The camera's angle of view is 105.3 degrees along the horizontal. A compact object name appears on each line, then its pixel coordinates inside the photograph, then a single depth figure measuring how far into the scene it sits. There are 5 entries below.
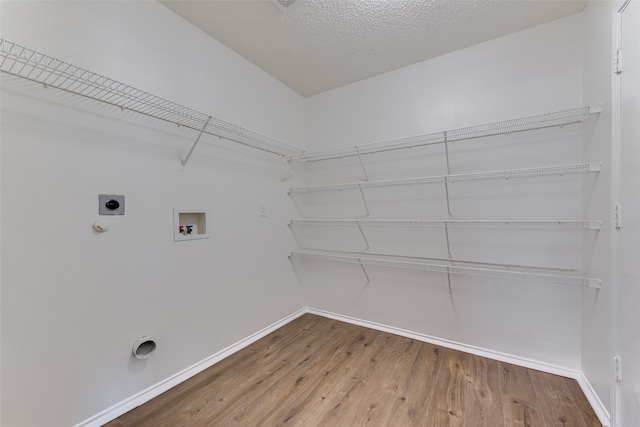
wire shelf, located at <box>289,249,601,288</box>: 1.53
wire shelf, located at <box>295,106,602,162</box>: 1.59
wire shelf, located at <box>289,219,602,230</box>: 1.50
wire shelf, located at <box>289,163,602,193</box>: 1.46
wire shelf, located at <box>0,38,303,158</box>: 1.11
